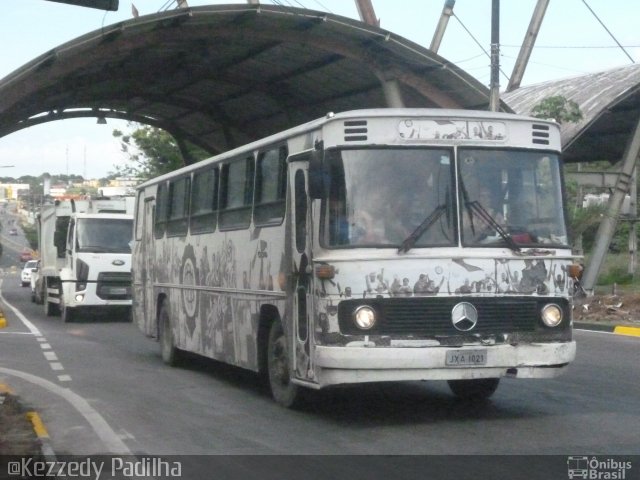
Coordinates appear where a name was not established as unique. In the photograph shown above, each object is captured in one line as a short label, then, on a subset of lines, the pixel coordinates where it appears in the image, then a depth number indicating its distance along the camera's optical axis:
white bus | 10.67
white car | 64.69
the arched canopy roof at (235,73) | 28.27
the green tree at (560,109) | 30.66
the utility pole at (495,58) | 26.66
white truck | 29.77
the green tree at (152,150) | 59.69
